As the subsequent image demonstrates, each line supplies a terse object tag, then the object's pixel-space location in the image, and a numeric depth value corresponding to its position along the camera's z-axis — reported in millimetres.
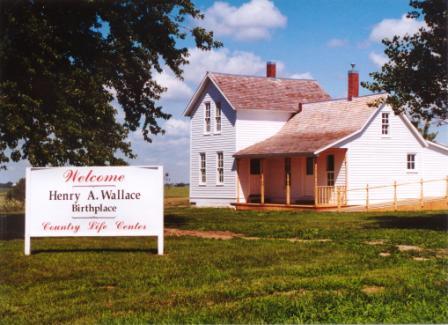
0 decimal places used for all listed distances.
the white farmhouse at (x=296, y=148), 34312
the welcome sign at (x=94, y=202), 13680
